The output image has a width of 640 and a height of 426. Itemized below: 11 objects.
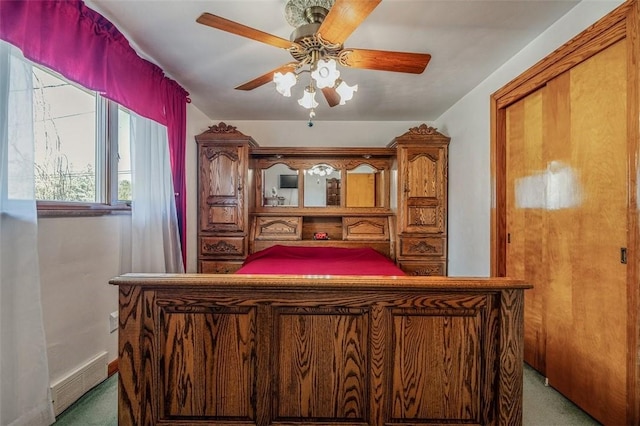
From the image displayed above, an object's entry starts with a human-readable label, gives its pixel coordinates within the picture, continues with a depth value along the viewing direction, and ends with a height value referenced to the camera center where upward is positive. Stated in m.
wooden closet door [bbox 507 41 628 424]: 1.48 -0.08
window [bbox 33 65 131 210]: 1.56 +0.41
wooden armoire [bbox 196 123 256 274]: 3.34 +0.14
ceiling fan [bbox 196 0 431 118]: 1.31 +0.84
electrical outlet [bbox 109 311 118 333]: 1.95 -0.73
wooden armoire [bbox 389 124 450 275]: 3.32 +0.20
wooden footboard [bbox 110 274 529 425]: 1.26 -0.60
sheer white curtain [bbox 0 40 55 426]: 1.25 -0.22
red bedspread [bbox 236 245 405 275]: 2.51 -0.48
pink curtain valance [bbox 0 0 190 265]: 1.26 +0.88
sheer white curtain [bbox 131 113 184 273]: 2.10 +0.08
